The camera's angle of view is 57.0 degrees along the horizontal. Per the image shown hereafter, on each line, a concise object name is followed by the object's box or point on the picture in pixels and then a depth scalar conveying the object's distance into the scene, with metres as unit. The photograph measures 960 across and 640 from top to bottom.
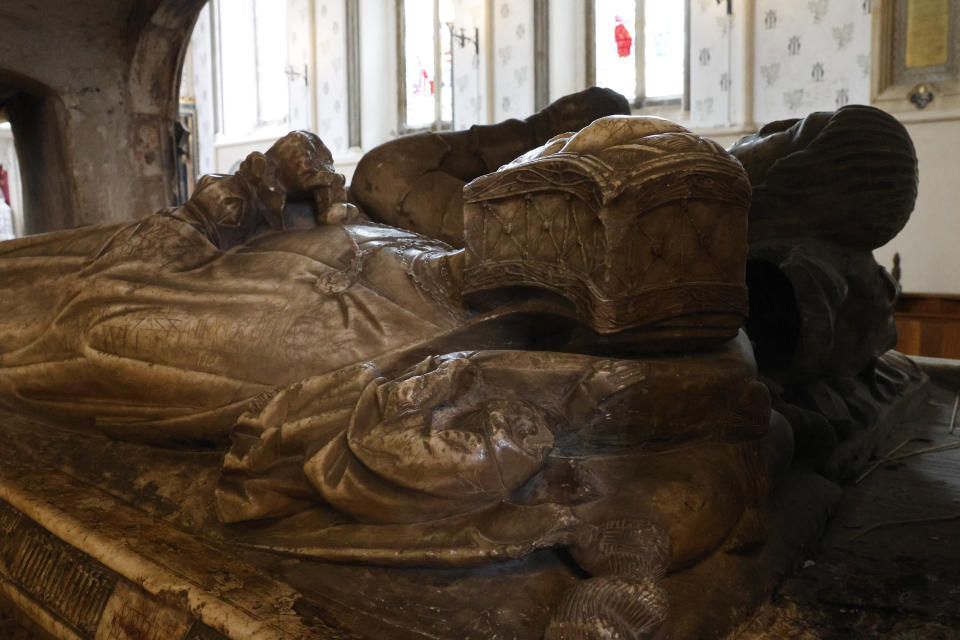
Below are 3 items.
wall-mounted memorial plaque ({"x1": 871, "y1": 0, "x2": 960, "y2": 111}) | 7.01
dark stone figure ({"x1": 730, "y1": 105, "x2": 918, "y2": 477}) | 2.58
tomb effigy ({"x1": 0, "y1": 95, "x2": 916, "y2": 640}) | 1.52
